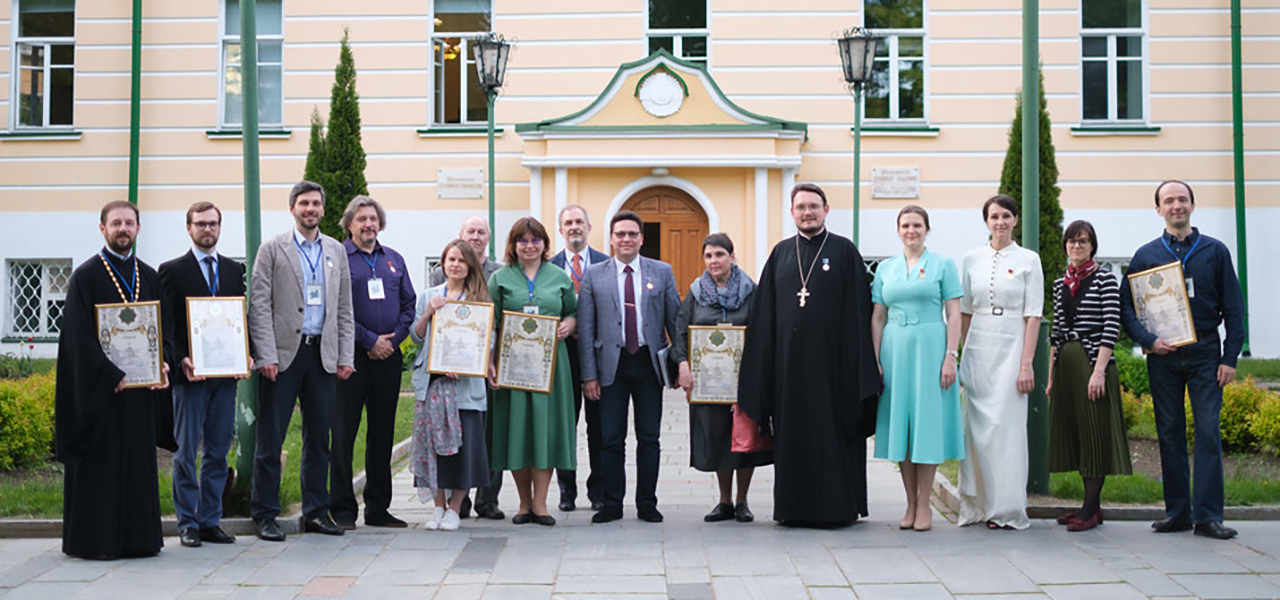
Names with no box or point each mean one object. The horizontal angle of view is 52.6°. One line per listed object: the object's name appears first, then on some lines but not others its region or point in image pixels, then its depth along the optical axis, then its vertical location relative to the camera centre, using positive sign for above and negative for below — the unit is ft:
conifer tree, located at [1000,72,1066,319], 54.60 +5.31
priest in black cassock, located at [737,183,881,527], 25.72 -1.20
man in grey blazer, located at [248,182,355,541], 24.89 -0.56
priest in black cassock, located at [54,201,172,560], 22.58 -2.02
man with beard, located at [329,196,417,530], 26.48 -1.25
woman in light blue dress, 25.36 -0.91
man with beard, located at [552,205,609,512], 27.94 -1.91
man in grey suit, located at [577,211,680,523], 26.99 -0.83
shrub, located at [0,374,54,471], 31.99 -2.83
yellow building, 57.88 +9.44
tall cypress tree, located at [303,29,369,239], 56.39 +7.10
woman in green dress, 26.50 -1.83
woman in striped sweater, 25.22 -1.27
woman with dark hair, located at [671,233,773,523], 26.66 -1.19
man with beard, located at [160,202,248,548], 23.97 -1.67
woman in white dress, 25.44 -0.94
